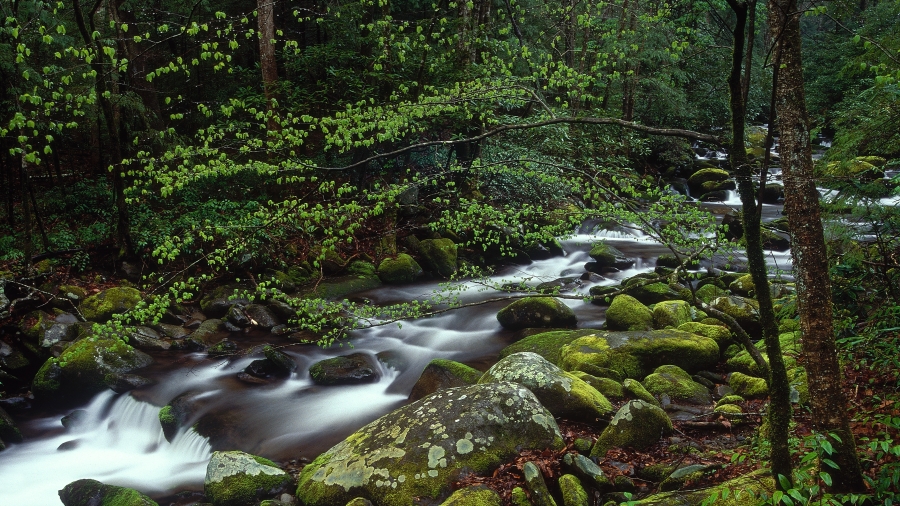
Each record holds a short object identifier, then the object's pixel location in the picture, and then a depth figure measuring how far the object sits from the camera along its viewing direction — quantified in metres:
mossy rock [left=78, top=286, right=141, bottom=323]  10.81
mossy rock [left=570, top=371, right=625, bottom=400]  7.10
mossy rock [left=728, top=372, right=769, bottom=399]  6.80
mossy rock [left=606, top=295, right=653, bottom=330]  9.70
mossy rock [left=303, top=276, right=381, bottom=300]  12.82
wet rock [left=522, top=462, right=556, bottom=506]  4.90
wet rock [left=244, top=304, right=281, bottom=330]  11.39
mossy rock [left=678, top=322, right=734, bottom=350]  8.42
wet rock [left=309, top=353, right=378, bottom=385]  9.45
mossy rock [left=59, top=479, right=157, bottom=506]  6.22
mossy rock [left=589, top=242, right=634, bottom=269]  14.86
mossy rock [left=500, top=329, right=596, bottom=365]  9.00
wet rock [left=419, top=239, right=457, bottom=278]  14.61
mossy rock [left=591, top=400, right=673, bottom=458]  5.73
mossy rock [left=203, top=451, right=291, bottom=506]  6.18
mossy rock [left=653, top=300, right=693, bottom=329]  9.45
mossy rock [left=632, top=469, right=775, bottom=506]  4.00
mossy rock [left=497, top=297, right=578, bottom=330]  10.77
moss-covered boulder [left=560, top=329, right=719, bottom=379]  7.82
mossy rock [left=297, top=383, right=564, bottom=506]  5.37
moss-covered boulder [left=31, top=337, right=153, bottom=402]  9.25
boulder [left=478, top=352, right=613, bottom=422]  6.46
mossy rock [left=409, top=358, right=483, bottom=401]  7.98
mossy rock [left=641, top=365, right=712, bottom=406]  7.01
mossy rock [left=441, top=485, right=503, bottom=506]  4.86
